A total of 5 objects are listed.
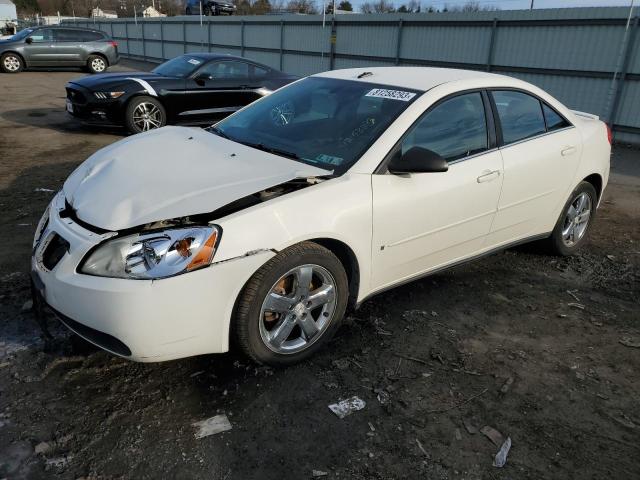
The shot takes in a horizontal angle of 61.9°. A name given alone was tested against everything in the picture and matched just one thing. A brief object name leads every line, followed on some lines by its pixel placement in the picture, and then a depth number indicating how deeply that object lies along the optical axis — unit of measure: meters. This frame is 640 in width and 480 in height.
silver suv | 18.73
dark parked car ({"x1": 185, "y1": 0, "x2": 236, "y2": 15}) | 31.95
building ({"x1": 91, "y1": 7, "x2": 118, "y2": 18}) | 51.69
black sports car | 8.79
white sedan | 2.51
